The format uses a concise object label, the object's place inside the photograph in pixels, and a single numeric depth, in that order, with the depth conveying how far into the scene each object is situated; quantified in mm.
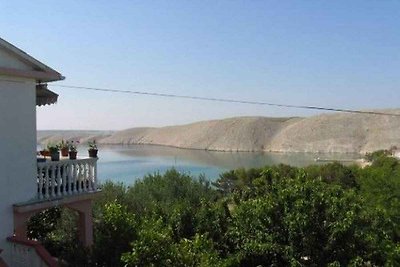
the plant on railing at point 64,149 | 9977
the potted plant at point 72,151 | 9438
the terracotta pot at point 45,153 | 9586
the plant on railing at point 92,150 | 9750
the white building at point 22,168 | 8016
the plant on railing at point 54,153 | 9167
